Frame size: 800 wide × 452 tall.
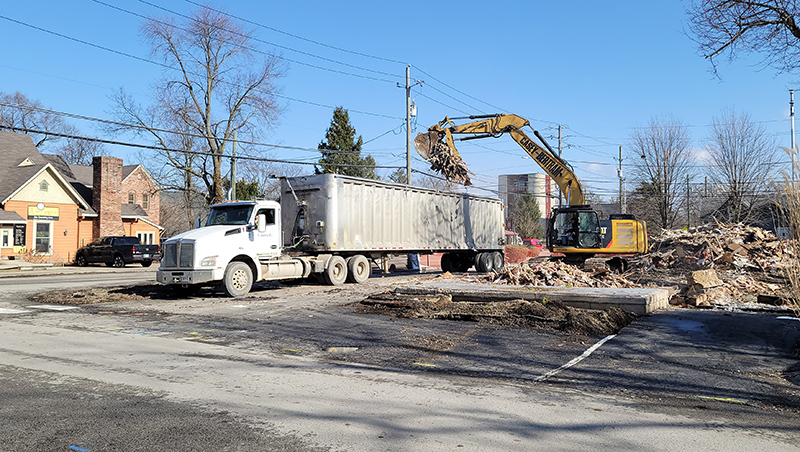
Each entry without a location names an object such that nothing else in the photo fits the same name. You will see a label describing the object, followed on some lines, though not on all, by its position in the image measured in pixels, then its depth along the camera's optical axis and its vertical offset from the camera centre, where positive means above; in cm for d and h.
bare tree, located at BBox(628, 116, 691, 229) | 4512 +517
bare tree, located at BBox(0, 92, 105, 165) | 6781 +1180
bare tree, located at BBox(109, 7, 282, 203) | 3831 +889
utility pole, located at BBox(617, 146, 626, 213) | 4379 +406
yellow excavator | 2267 +122
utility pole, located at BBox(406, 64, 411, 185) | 3526 +791
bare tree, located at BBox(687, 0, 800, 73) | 1185 +486
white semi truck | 1622 +57
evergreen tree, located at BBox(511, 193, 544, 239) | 7156 +422
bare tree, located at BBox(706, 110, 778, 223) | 3838 +444
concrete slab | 1180 -95
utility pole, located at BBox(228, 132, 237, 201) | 3378 +377
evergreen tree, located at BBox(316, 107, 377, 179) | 5688 +1074
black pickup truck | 3456 -1
